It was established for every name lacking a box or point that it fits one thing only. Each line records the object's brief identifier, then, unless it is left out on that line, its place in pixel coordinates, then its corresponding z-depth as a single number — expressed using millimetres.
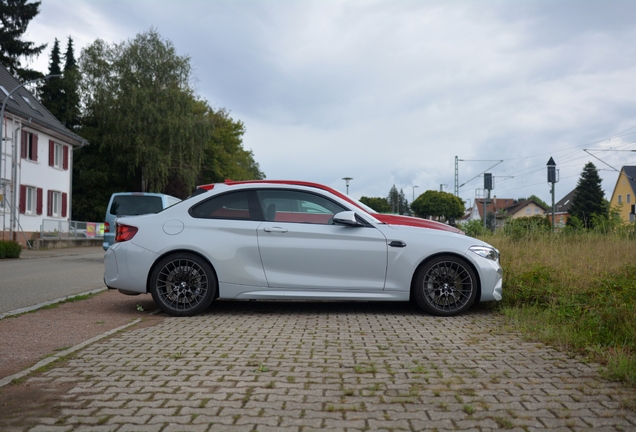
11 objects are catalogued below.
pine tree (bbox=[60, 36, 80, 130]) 52188
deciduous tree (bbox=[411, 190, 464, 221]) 111500
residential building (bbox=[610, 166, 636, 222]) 84938
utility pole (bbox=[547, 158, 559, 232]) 32044
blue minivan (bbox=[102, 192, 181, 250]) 17922
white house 33156
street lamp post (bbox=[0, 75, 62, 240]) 24891
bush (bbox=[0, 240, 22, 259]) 22234
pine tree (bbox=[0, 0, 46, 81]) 50562
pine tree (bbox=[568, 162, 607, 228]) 75312
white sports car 7328
